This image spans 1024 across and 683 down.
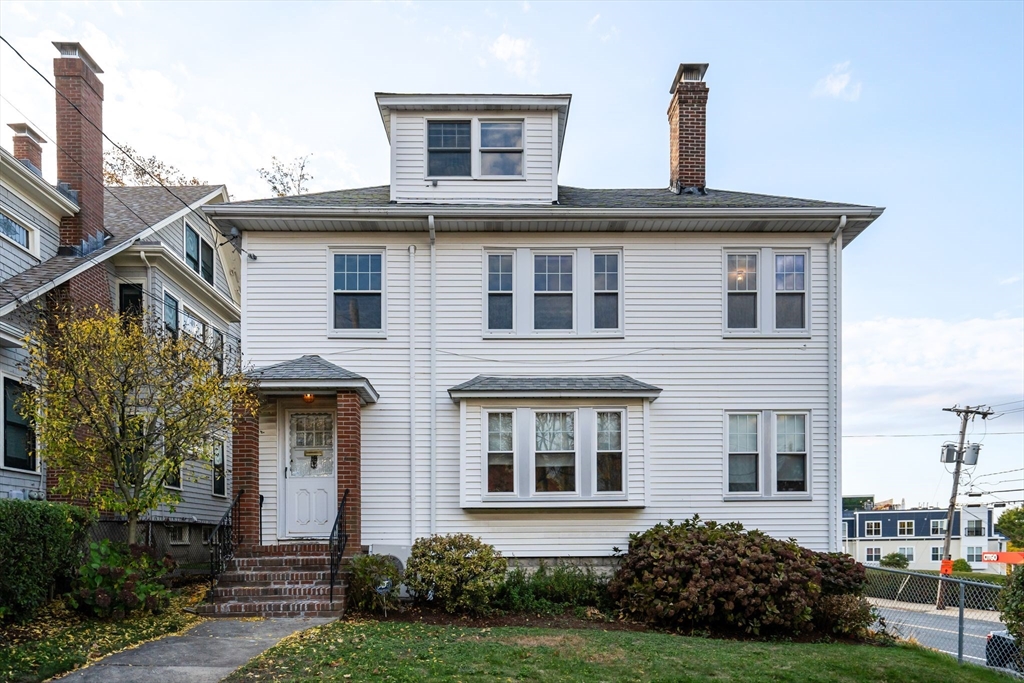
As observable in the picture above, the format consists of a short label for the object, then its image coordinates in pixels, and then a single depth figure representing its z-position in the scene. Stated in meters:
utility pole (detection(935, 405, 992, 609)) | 36.47
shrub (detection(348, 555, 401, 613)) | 10.95
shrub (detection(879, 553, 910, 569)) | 56.78
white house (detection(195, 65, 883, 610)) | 13.01
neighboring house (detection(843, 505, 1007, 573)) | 61.38
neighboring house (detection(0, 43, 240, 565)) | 13.55
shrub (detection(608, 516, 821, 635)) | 10.80
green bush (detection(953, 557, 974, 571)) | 53.07
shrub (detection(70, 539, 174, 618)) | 9.81
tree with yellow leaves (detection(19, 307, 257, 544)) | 10.45
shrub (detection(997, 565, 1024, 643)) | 9.09
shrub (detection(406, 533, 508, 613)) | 11.05
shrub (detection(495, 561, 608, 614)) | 11.80
